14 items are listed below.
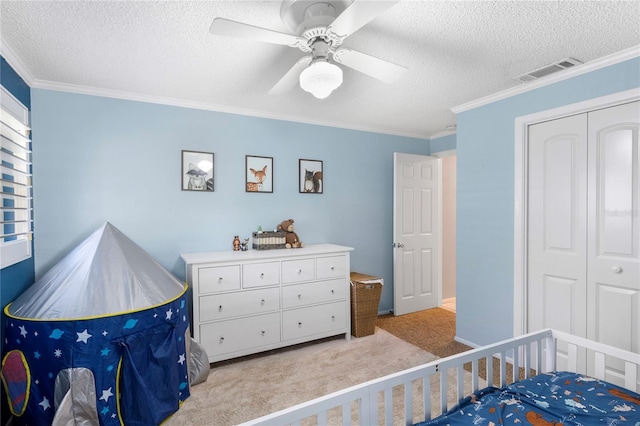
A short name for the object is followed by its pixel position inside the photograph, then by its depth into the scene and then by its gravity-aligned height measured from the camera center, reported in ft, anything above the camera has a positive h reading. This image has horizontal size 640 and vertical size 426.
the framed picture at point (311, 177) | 12.01 +1.26
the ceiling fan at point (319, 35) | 4.55 +2.57
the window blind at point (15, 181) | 6.61 +0.70
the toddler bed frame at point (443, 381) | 3.63 -2.34
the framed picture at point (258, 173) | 11.03 +1.27
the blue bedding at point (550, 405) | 4.03 -2.53
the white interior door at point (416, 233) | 13.30 -0.91
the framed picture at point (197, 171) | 10.08 +1.25
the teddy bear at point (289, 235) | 11.10 -0.80
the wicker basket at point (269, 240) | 10.69 -0.93
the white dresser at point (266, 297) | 8.93 -2.53
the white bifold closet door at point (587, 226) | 7.22 -0.36
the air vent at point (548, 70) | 7.47 +3.35
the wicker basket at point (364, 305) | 11.20 -3.18
